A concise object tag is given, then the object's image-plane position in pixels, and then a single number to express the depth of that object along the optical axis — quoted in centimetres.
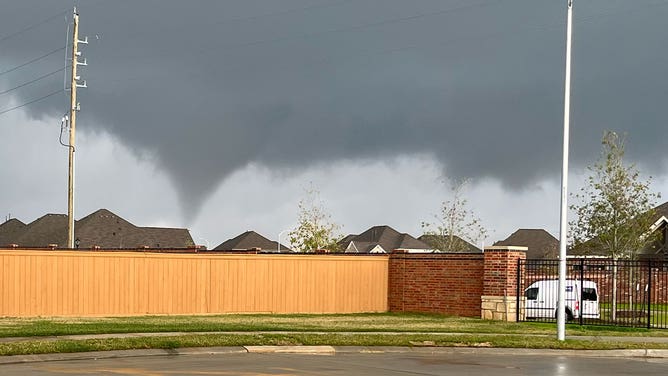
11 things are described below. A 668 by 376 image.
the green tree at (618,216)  4194
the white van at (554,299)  3568
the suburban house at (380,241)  10512
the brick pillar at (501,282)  3412
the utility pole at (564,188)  2523
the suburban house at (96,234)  8294
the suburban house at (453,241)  7419
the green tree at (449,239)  7350
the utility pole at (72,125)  4625
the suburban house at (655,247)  4356
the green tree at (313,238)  7238
